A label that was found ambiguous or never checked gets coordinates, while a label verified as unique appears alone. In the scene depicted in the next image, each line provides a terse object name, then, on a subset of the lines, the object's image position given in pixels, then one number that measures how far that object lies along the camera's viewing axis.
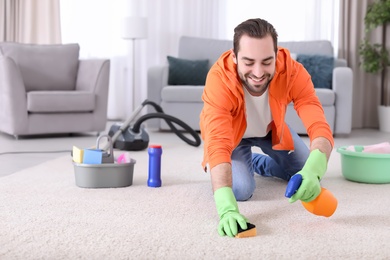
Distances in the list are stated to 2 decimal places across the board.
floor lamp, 6.37
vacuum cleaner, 4.19
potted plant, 6.25
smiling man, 2.06
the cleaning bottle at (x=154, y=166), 2.90
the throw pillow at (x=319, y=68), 5.73
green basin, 2.99
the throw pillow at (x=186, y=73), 5.96
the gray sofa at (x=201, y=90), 5.50
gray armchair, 5.01
